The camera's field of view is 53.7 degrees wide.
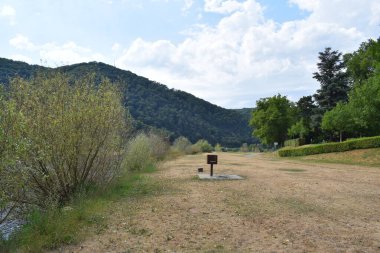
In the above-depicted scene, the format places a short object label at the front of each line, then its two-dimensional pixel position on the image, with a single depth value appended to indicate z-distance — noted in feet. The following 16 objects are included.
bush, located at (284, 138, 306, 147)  142.72
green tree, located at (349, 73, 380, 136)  93.40
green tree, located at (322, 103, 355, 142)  116.37
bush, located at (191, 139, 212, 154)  160.31
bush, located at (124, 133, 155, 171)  61.31
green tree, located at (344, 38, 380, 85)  132.77
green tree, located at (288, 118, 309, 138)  159.84
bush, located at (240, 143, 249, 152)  206.81
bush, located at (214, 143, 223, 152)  203.31
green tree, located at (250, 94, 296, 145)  183.62
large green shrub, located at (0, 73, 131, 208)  28.12
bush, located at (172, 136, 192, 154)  146.30
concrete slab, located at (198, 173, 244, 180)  49.41
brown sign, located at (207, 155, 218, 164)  50.83
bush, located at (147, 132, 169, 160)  94.20
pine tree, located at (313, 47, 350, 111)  157.38
